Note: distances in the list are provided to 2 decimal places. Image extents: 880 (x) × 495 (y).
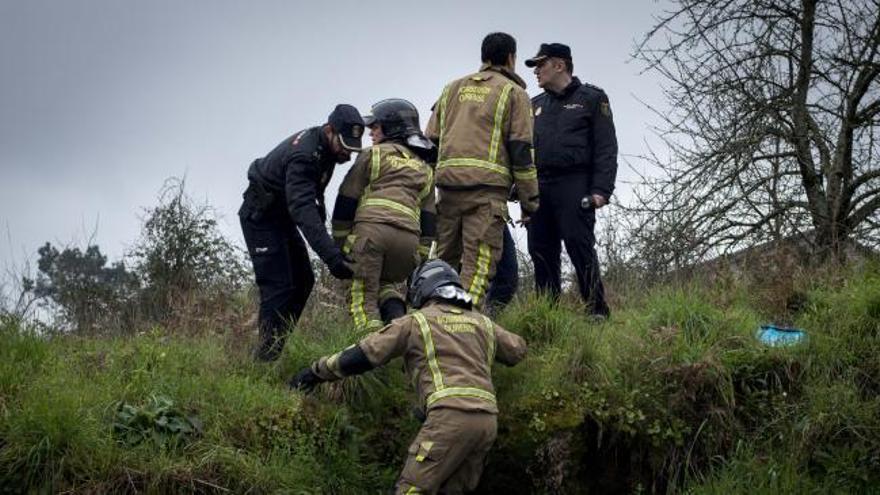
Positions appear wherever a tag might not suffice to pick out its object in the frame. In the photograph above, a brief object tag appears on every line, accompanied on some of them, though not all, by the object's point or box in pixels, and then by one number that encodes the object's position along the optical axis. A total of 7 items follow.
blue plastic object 9.98
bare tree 13.31
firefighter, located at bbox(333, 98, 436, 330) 9.66
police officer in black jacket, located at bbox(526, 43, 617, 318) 10.62
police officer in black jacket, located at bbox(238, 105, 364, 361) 9.51
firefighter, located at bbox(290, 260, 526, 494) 7.99
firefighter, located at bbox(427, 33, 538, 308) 10.02
